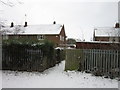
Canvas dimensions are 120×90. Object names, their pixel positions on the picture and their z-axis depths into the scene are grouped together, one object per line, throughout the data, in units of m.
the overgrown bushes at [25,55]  7.70
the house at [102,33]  23.02
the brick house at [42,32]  21.94
